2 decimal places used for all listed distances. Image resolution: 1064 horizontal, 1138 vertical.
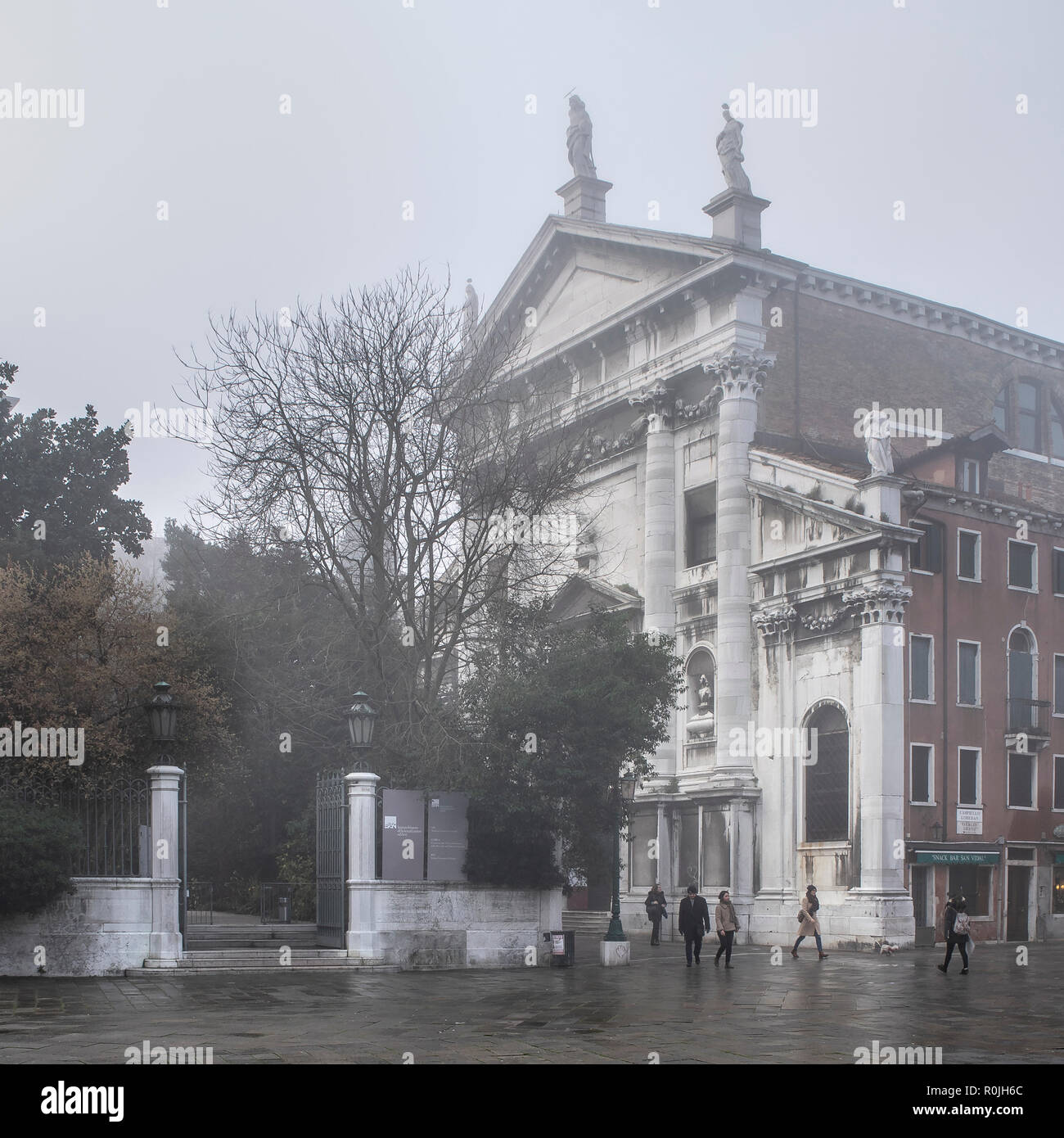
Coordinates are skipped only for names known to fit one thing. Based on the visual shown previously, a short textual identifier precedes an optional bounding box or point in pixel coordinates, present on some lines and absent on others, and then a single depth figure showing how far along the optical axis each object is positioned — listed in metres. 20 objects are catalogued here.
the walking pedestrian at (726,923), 25.94
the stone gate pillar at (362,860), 24.75
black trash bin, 26.23
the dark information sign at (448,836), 25.69
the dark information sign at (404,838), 25.30
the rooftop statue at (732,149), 40.16
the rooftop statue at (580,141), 47.50
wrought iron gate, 25.19
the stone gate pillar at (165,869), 23.36
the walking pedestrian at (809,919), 30.02
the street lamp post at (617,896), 26.81
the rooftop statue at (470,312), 31.50
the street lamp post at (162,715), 23.81
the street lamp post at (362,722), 24.61
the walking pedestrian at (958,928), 24.20
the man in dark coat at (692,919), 26.25
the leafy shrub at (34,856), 21.73
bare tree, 28.61
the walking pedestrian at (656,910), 34.78
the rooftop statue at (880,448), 34.41
